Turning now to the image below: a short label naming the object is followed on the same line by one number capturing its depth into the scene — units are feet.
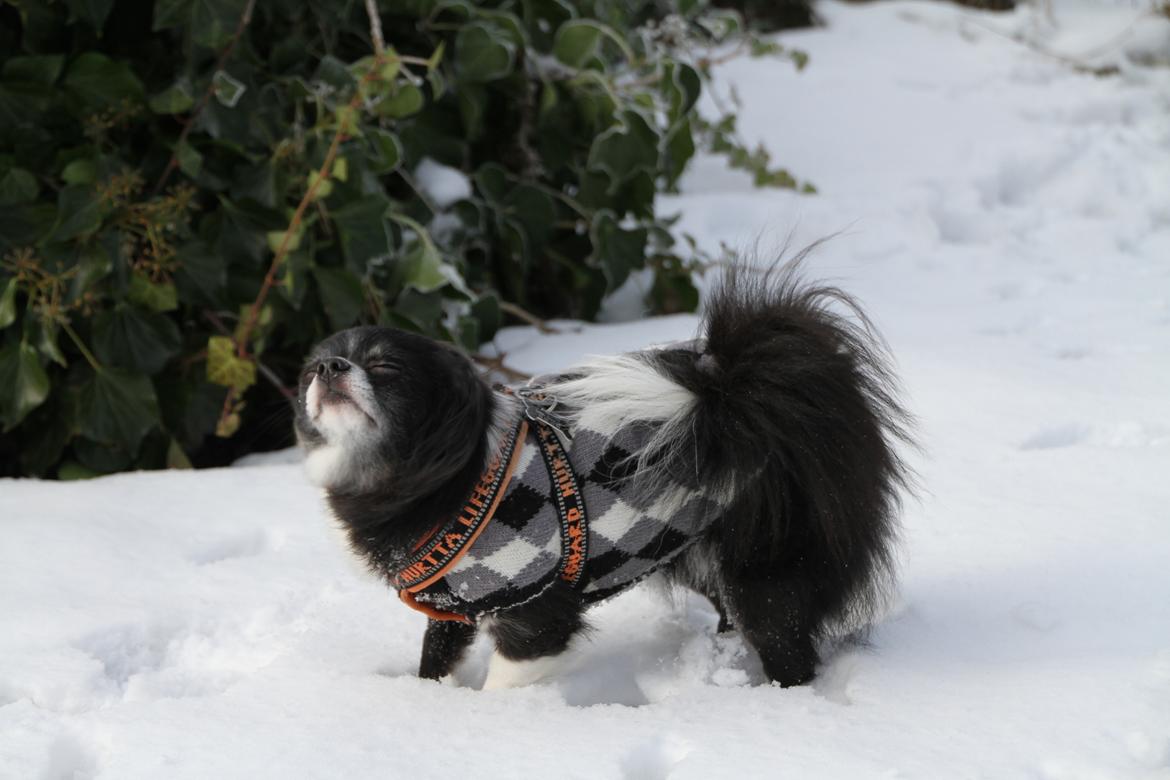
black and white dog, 6.53
